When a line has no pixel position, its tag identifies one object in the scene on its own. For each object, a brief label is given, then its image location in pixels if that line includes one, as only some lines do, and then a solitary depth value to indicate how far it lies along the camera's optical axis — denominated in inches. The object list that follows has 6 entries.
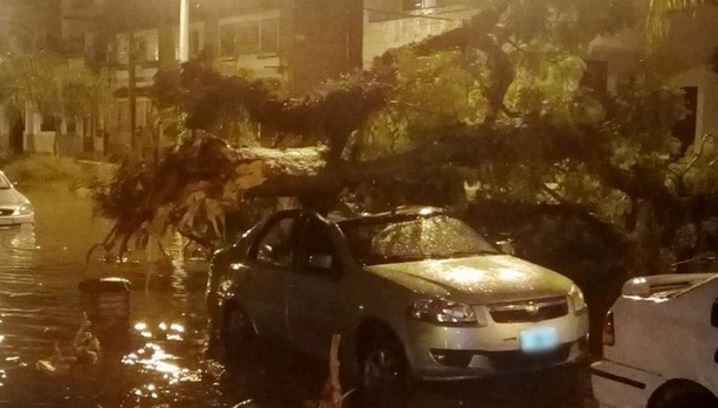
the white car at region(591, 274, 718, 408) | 246.5
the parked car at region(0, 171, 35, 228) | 871.1
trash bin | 445.4
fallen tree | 497.4
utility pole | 939.3
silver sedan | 323.3
